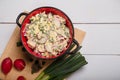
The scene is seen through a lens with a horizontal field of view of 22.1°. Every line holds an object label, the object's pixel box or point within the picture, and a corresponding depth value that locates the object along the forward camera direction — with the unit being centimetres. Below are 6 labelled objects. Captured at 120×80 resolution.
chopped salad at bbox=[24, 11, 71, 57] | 102
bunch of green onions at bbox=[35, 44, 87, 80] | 108
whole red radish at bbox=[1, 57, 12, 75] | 105
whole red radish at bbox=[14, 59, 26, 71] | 106
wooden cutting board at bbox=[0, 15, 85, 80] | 108
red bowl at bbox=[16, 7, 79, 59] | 102
